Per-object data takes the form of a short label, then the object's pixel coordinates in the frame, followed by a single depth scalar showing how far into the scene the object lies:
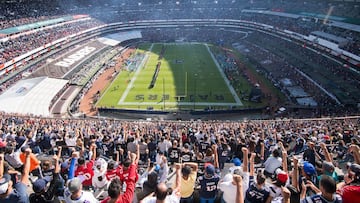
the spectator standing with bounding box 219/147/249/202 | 6.49
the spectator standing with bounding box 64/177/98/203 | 5.40
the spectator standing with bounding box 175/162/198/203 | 6.62
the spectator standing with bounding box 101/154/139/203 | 5.11
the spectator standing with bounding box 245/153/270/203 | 6.11
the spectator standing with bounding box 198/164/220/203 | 6.61
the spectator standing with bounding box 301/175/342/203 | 5.25
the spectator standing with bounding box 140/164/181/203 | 5.05
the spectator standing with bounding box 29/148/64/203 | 5.95
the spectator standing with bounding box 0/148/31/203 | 5.69
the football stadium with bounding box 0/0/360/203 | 6.86
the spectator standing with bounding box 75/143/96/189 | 8.12
